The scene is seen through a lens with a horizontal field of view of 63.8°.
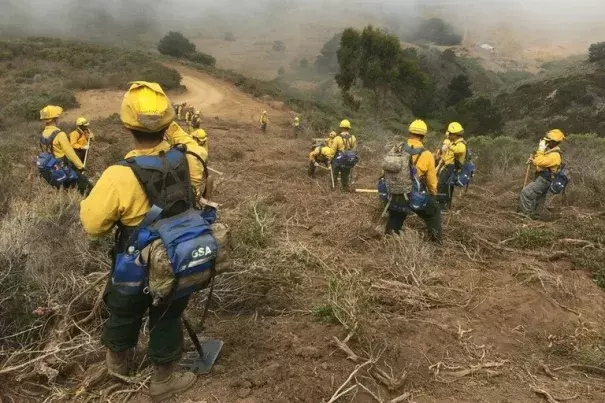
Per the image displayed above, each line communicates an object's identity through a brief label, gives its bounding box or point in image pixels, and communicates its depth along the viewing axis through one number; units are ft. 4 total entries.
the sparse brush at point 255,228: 15.78
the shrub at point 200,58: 131.75
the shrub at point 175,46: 134.10
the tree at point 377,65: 83.10
